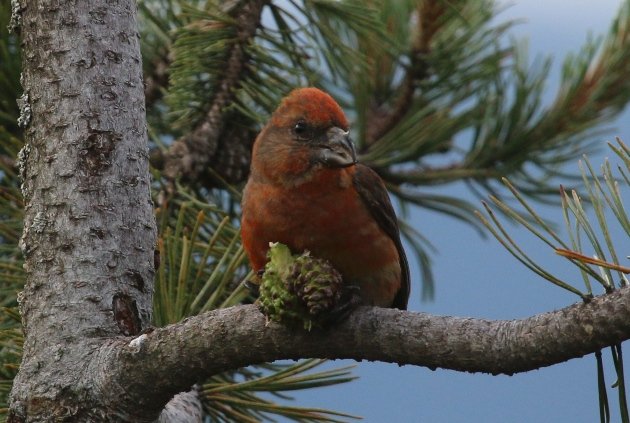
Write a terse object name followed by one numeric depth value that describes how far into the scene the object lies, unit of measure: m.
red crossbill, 5.16
